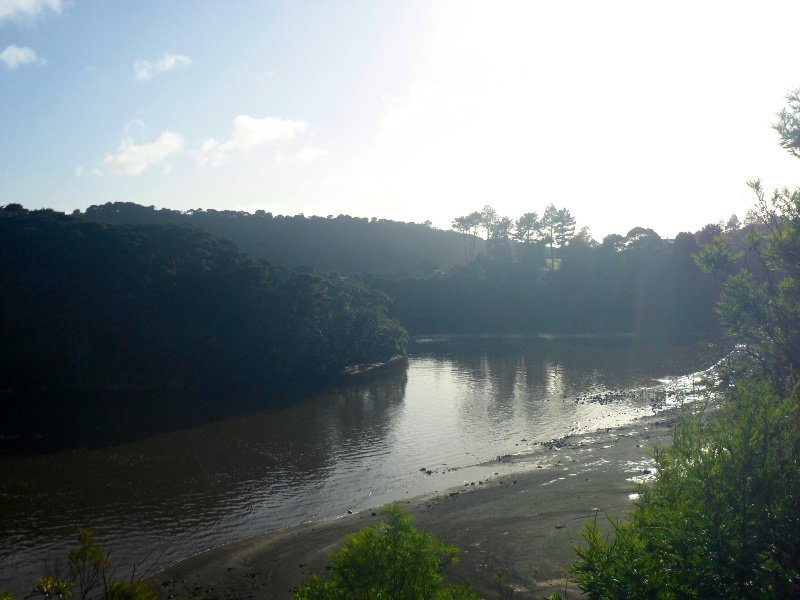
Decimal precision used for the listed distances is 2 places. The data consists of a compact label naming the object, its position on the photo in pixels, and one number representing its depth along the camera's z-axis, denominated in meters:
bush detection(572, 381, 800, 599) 7.71
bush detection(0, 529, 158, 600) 8.04
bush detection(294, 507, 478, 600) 7.96
